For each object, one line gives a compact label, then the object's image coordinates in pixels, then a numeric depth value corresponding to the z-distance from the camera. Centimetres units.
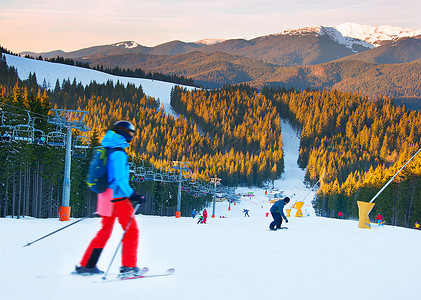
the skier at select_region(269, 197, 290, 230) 1703
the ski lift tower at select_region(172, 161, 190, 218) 4411
